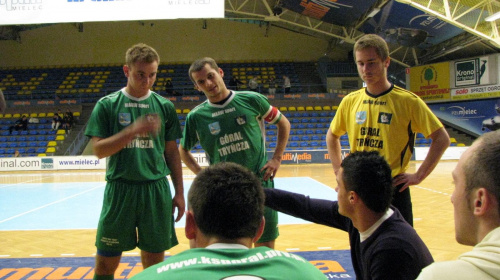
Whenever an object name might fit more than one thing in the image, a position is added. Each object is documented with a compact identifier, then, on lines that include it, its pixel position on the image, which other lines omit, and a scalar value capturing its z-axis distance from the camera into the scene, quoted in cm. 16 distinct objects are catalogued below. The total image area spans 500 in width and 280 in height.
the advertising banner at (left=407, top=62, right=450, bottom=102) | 2041
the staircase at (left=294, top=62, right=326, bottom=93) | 2416
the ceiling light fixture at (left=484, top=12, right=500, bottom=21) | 1345
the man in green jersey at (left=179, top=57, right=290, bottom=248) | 293
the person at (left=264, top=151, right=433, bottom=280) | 168
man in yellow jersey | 262
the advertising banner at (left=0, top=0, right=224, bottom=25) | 776
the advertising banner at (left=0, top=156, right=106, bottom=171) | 1686
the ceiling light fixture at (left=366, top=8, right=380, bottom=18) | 1674
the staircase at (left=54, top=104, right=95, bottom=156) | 1808
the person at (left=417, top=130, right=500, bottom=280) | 90
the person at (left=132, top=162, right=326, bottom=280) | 97
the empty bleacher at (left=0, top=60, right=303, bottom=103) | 2250
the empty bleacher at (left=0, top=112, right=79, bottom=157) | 1808
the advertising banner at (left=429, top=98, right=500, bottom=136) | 1905
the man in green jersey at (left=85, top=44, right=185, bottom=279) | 252
